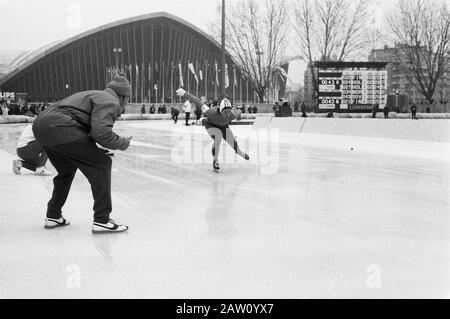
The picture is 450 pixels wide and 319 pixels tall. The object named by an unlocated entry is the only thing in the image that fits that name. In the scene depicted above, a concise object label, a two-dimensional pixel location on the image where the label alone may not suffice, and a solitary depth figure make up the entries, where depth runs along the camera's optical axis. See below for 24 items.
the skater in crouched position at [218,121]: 10.21
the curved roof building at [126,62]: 89.00
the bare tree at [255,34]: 42.12
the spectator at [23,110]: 48.27
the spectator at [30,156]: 9.48
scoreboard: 35.34
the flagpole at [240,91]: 100.38
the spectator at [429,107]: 45.49
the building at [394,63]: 44.08
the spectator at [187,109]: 30.69
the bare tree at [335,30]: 40.50
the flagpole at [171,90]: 87.43
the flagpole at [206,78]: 88.44
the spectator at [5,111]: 45.00
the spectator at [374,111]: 35.67
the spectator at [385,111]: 35.27
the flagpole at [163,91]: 83.88
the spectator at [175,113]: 34.46
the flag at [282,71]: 44.29
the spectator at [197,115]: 31.93
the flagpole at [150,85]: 81.44
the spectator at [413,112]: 38.27
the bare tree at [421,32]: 40.81
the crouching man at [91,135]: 4.96
